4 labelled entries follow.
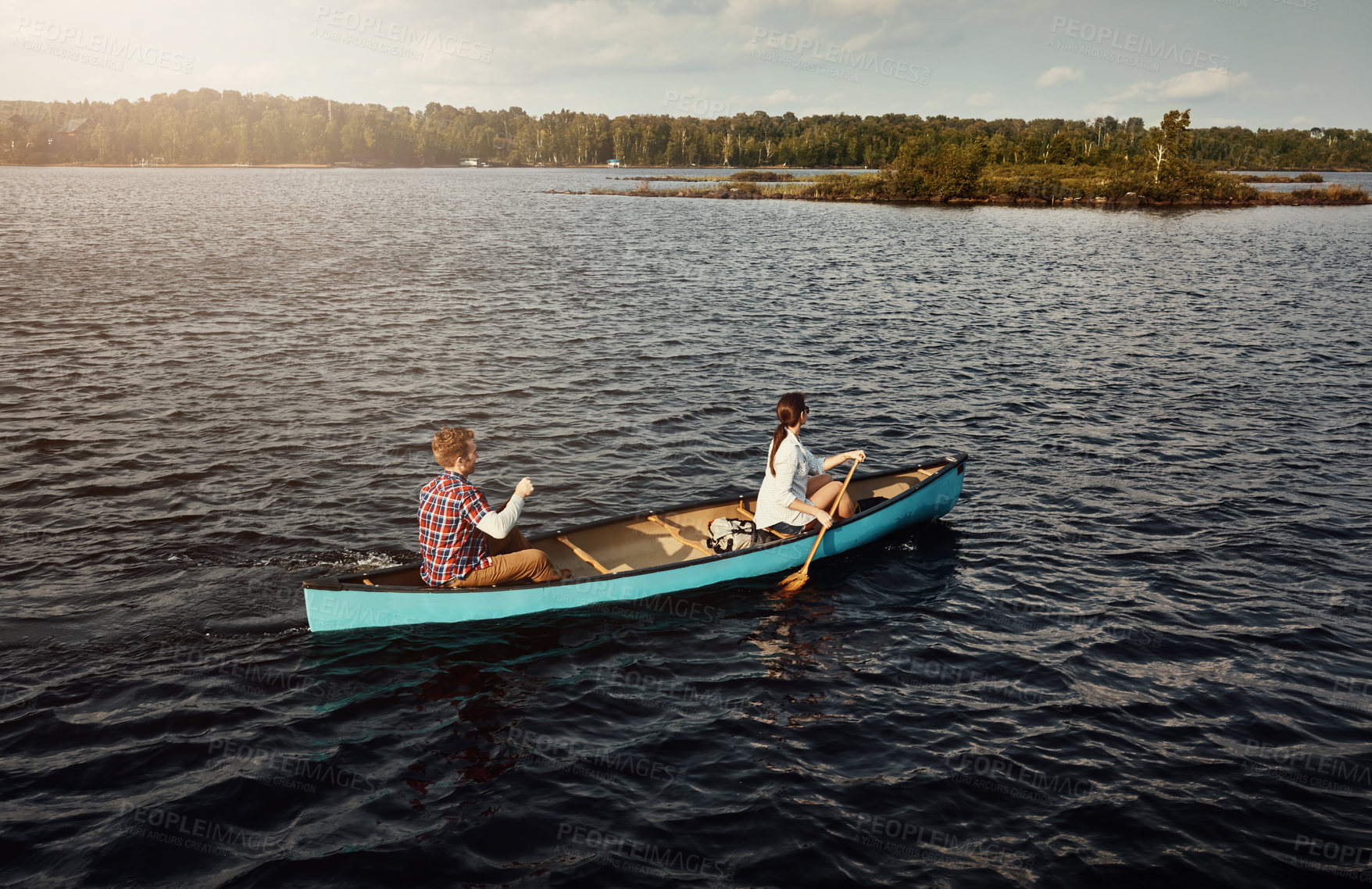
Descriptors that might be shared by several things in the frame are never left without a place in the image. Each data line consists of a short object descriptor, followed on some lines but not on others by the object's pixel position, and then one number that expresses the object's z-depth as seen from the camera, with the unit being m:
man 9.20
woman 11.23
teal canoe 9.78
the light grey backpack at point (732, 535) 11.85
